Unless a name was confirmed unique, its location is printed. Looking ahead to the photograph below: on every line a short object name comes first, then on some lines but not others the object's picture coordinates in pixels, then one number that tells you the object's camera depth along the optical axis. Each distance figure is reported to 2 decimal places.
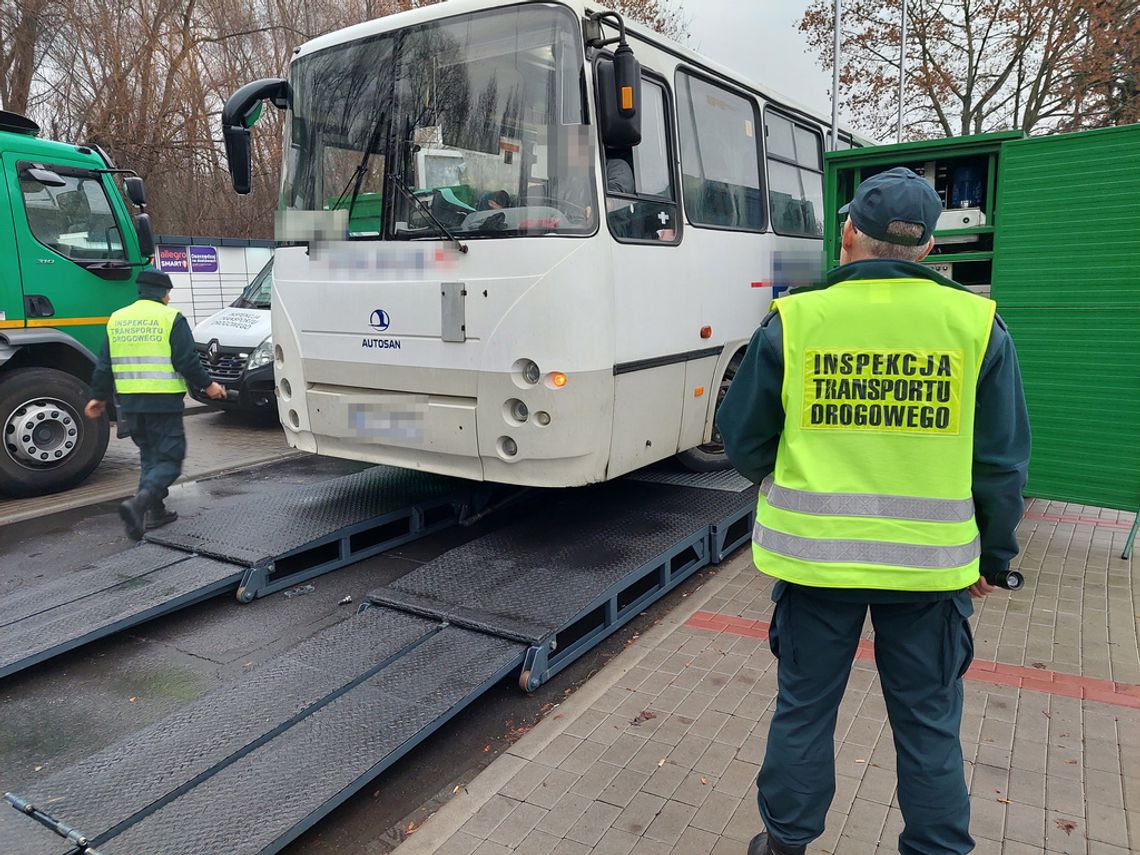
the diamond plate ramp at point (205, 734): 2.86
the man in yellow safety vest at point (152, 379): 5.93
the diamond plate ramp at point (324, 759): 2.73
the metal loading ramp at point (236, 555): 4.34
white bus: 4.47
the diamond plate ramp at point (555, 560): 4.15
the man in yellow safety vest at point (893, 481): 2.24
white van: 9.76
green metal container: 4.90
